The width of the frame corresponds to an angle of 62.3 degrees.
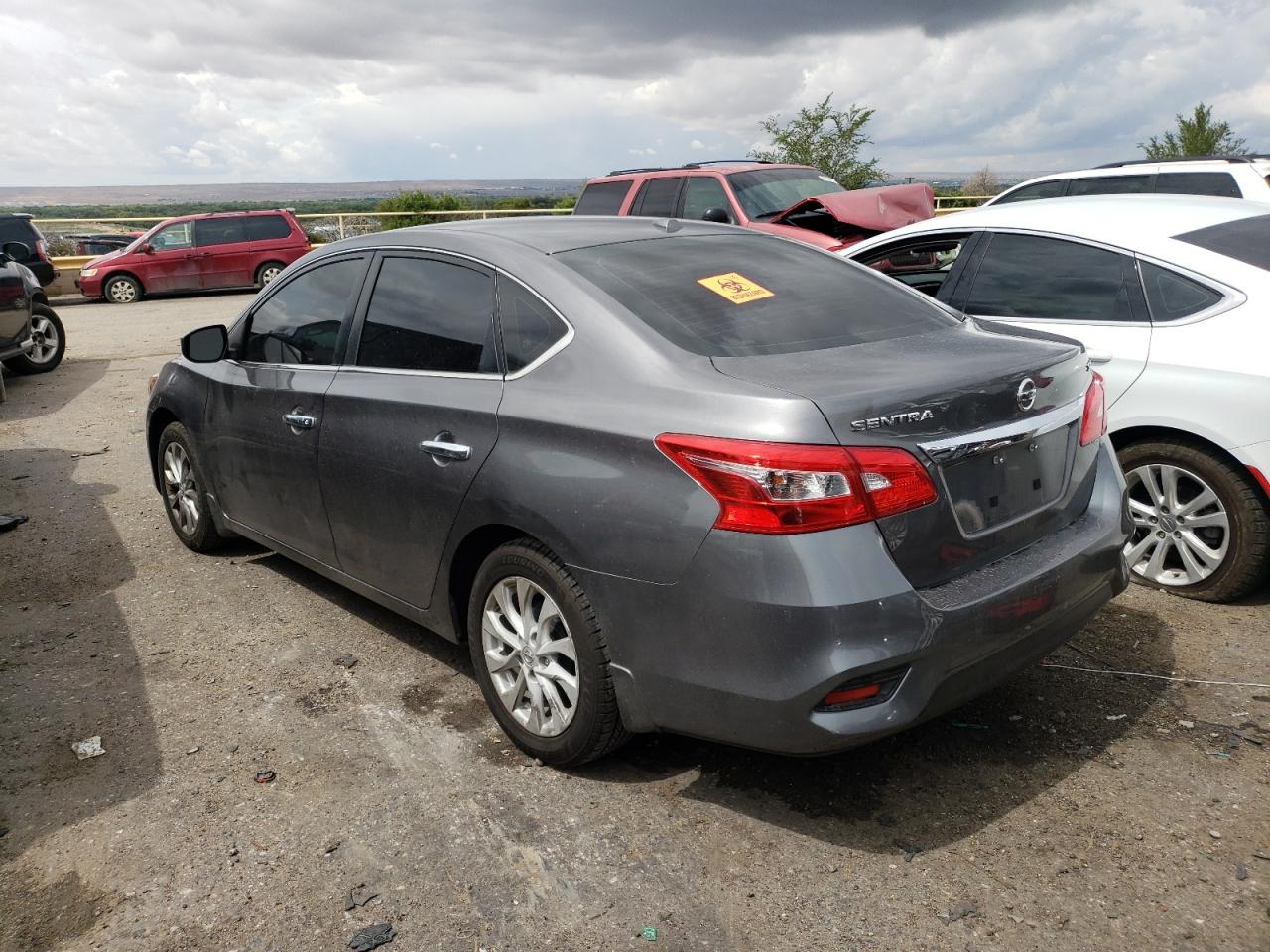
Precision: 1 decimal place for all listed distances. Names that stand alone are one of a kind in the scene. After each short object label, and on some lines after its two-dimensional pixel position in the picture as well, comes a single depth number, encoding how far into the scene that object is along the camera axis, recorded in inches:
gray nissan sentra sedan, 104.7
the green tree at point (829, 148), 1136.8
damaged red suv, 388.2
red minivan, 856.9
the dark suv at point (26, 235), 706.2
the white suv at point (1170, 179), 349.1
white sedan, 165.0
